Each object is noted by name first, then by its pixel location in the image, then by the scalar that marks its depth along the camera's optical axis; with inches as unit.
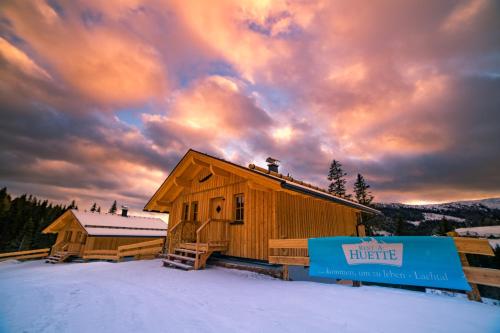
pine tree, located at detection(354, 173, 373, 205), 1360.7
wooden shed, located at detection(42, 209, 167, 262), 839.1
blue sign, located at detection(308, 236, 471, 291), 165.0
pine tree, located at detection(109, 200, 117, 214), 3550.7
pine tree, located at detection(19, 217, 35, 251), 1679.4
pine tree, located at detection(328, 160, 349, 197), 1429.0
